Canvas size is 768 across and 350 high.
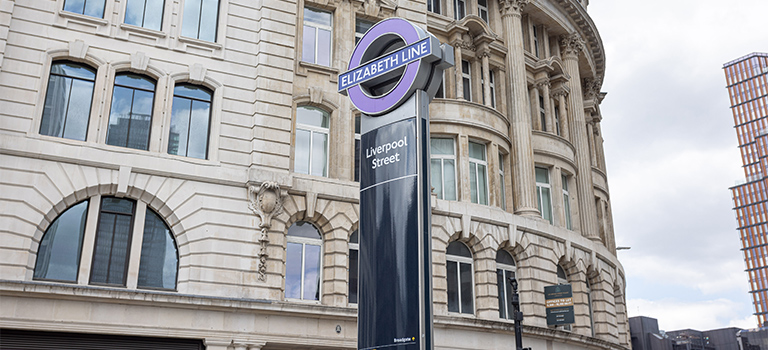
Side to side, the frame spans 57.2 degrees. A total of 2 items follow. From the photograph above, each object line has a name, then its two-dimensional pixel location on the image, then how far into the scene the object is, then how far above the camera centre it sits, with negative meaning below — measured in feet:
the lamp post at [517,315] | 73.69 +8.29
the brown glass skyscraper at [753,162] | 451.12 +146.19
